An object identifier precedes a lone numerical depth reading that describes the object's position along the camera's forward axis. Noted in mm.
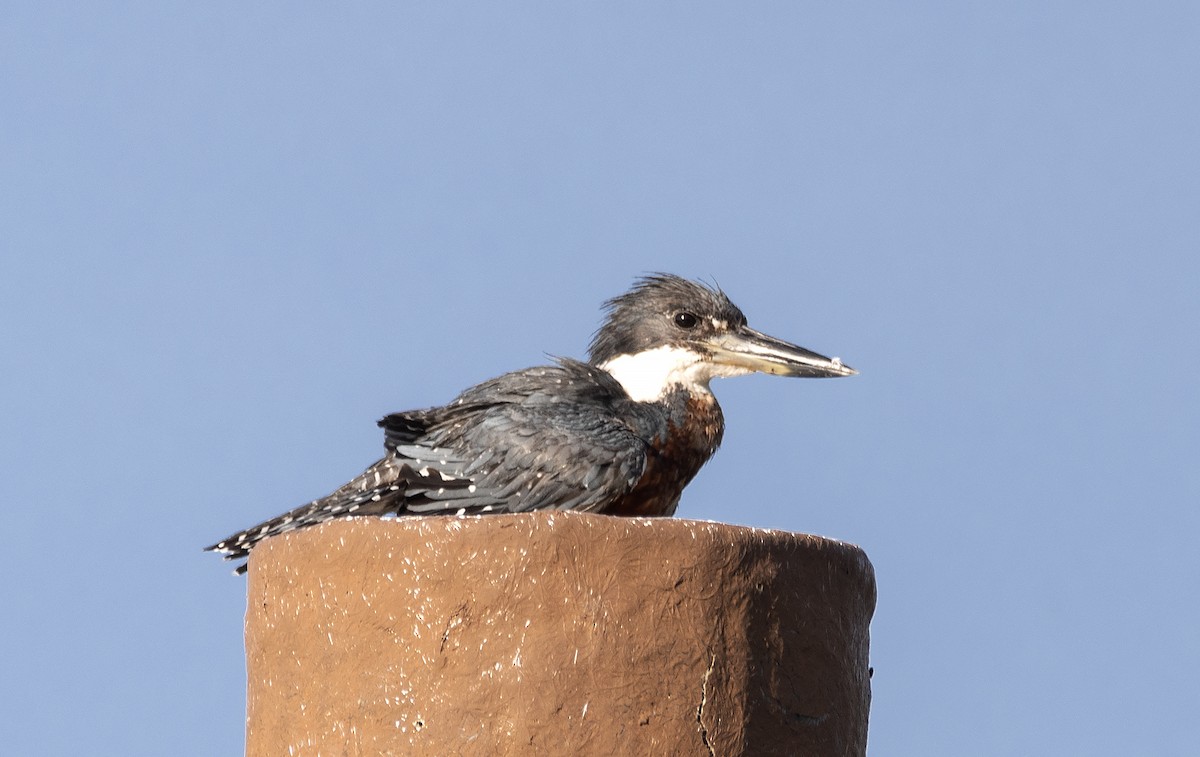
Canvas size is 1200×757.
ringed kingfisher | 11562
